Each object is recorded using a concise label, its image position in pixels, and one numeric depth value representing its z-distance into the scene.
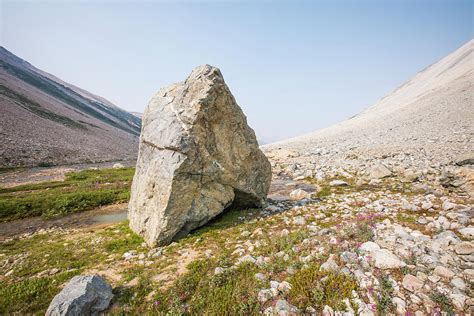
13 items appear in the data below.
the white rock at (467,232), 6.61
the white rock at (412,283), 4.99
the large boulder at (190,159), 9.97
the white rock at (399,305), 4.61
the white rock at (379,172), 17.58
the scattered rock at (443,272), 5.09
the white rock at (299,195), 15.25
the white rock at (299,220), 9.91
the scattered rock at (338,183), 17.30
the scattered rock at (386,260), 5.75
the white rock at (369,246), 6.54
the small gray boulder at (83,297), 5.41
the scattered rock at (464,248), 5.63
